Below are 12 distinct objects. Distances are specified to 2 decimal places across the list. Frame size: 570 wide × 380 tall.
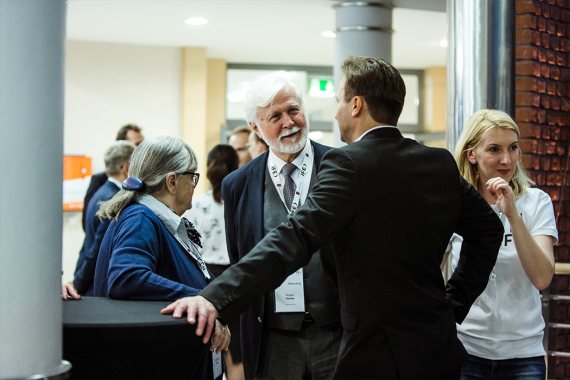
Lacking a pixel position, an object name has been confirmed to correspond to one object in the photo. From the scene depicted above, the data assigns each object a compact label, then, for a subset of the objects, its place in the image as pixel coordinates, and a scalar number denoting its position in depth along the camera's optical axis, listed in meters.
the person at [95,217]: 4.99
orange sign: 10.67
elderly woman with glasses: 2.42
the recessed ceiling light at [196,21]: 9.55
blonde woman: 2.86
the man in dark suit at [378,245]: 2.21
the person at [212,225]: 5.36
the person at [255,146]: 5.75
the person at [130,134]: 7.13
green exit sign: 12.54
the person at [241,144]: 6.47
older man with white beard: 2.89
